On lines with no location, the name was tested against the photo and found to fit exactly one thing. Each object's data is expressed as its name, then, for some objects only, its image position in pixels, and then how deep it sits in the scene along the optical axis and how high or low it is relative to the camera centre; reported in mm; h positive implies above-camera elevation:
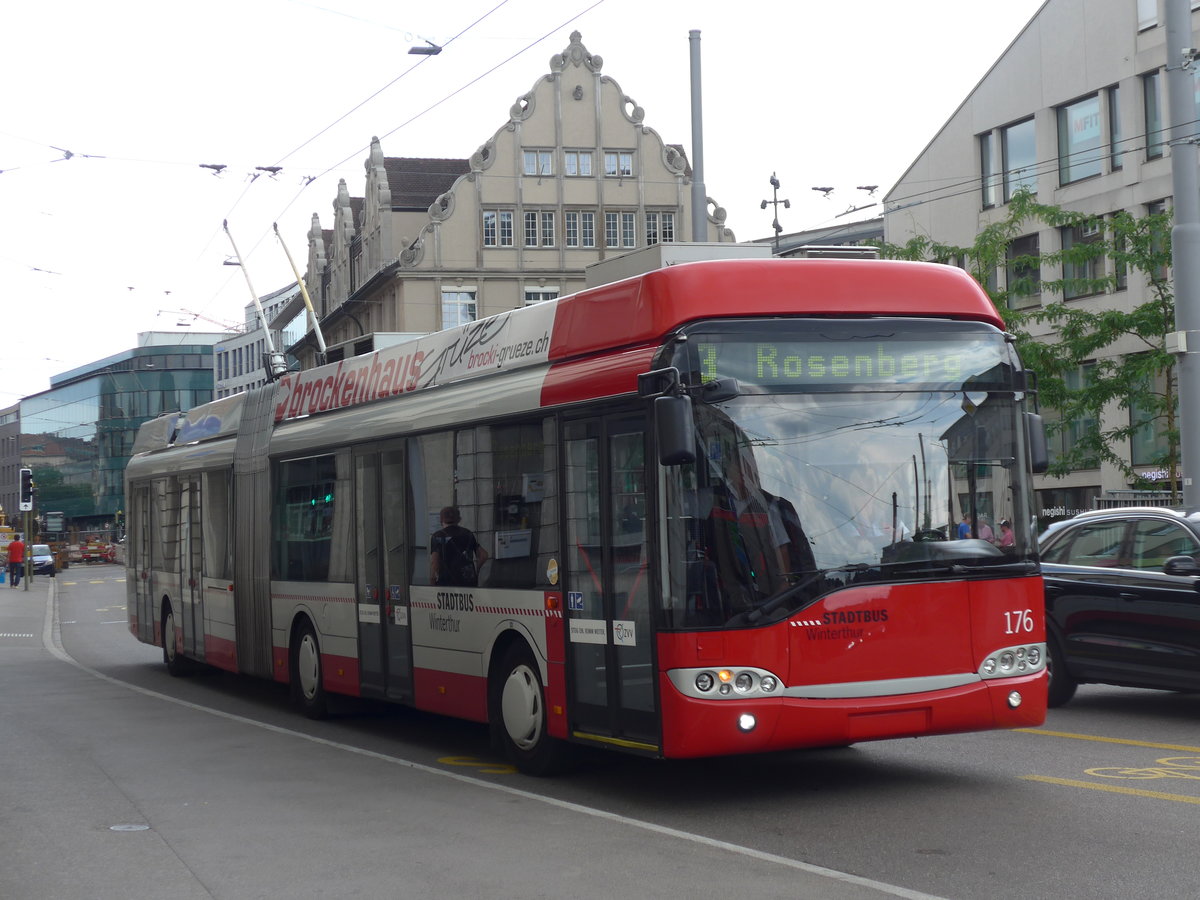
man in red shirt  62344 -773
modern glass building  127562 +10084
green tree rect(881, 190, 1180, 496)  23672 +2487
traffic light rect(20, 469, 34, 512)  52031 +1545
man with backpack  11406 -231
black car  12109 -788
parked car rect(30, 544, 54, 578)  73944 -972
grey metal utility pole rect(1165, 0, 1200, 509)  17141 +2864
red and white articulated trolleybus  8750 -21
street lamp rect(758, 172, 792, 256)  47062 +9289
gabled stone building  65125 +12757
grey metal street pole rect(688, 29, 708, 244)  21719 +5114
